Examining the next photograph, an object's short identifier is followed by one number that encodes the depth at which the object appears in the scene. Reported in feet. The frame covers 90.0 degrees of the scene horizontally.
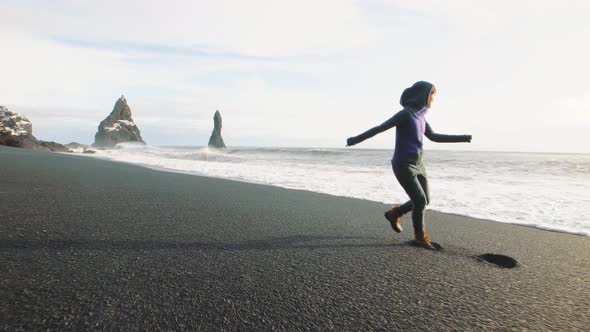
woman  10.15
